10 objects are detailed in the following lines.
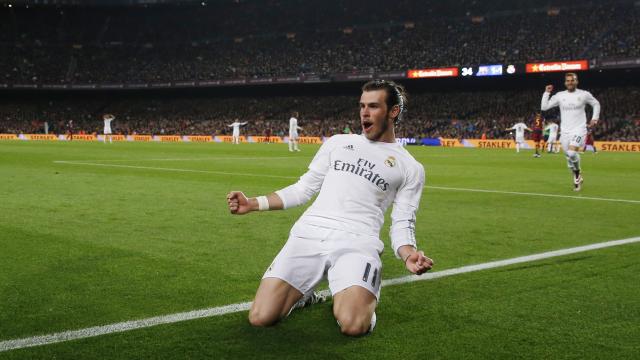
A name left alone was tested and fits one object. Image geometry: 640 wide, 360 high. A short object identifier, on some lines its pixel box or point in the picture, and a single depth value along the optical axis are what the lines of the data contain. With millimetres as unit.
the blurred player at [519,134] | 32912
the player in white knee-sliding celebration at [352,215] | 4277
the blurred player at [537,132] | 28366
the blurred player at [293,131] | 31812
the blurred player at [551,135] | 33250
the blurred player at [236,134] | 42488
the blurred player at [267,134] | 51362
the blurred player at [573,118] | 13680
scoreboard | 41594
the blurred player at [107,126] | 44050
